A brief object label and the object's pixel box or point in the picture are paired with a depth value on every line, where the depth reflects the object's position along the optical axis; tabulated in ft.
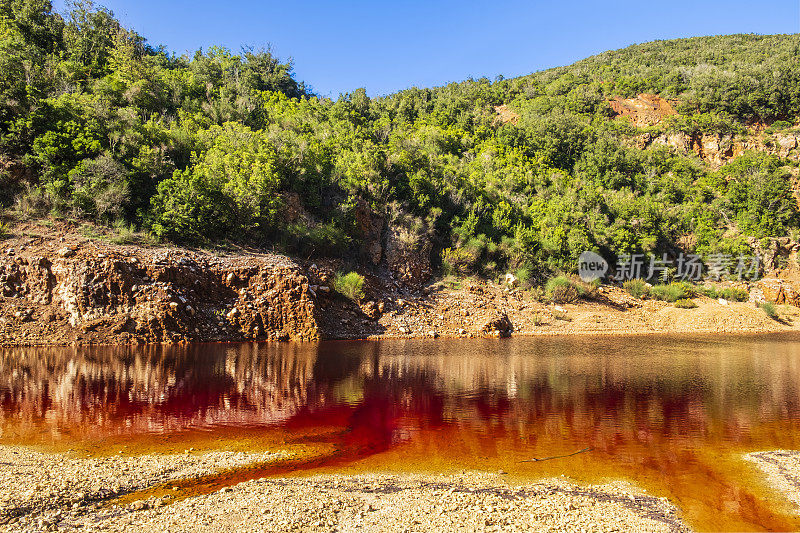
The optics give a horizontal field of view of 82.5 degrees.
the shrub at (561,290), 97.76
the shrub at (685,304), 105.70
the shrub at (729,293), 115.44
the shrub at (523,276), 101.45
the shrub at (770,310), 104.92
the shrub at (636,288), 109.09
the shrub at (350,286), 80.33
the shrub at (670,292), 108.37
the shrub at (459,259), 101.76
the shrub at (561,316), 92.15
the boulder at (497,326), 82.28
